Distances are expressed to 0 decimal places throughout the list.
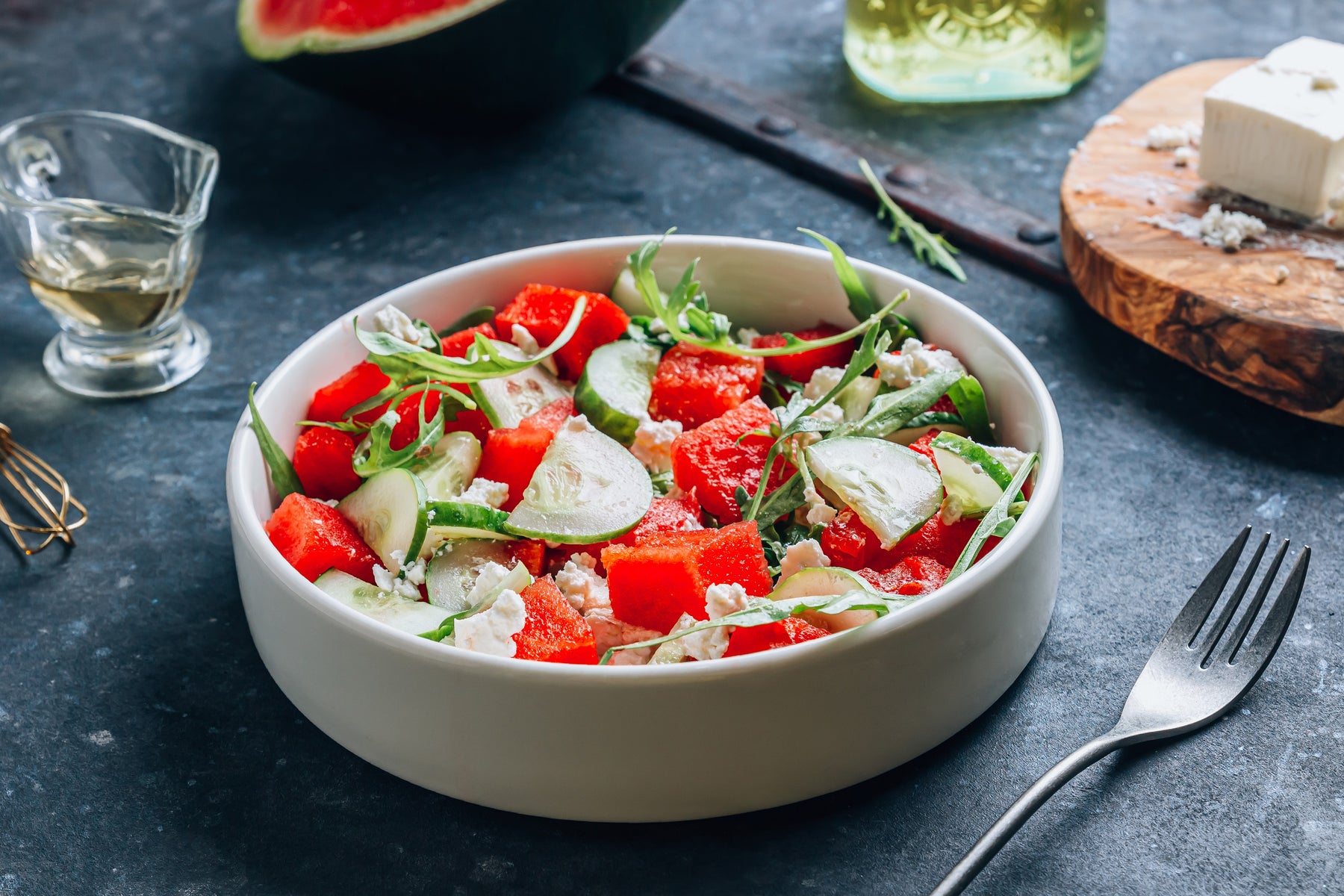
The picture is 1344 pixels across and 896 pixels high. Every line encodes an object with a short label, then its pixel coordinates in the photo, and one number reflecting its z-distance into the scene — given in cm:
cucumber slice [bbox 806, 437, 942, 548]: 92
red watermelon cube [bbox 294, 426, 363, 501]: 97
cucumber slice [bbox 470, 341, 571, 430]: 98
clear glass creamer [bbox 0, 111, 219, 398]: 106
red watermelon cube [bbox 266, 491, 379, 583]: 93
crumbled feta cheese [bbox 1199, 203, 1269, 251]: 106
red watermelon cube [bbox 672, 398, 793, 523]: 95
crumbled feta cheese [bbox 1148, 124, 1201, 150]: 112
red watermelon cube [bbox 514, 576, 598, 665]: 89
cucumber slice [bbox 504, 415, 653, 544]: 93
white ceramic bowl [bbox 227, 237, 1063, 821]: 87
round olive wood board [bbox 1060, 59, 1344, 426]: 101
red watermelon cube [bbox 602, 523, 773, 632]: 90
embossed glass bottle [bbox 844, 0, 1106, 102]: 117
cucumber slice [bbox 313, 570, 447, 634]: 91
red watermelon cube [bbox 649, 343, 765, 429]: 98
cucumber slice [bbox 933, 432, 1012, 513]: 92
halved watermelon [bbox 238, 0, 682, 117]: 115
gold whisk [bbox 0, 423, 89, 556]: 100
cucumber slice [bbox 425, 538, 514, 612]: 92
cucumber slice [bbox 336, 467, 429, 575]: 93
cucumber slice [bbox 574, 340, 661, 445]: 98
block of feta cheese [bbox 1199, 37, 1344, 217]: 106
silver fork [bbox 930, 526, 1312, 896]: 91
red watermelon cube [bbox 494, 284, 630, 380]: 100
